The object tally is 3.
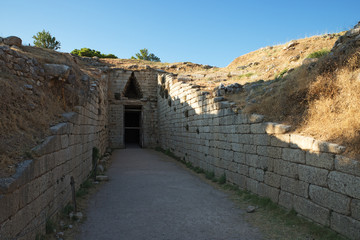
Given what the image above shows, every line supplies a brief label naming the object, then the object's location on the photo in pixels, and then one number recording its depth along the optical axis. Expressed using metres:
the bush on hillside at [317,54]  9.62
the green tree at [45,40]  31.77
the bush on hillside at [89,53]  29.61
